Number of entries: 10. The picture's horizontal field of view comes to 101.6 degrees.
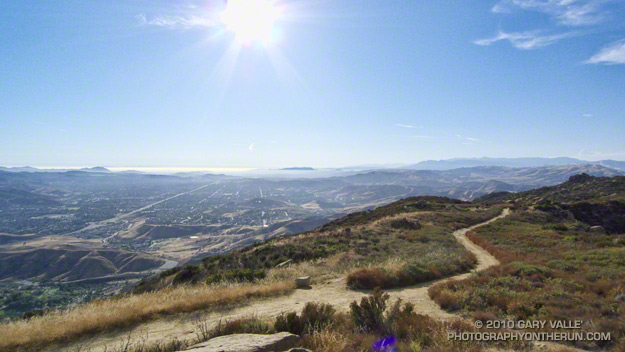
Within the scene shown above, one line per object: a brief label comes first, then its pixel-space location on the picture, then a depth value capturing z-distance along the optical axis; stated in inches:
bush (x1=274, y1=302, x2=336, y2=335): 251.1
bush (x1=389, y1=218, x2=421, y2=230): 1135.5
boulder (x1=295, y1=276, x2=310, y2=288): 467.5
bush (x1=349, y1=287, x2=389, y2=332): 260.7
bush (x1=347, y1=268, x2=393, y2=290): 446.3
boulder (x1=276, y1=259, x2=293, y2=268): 663.1
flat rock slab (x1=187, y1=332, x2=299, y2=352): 190.7
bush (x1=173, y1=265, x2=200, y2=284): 684.1
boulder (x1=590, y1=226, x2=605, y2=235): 1015.4
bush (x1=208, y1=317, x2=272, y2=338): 248.5
